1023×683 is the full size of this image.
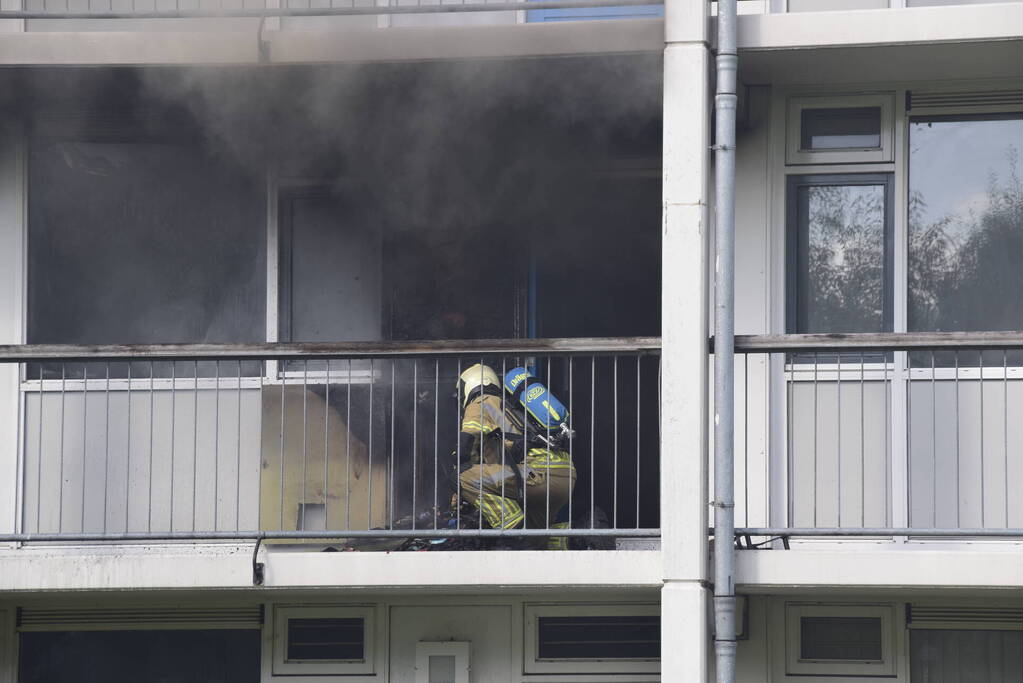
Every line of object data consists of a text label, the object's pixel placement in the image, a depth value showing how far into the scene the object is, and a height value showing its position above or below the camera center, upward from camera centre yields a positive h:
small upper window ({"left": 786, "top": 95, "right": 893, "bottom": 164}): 19.05 +1.86
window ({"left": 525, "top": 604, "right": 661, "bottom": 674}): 18.78 -1.18
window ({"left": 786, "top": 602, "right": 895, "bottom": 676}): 18.45 -1.16
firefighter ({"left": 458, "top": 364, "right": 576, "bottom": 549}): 17.59 -0.14
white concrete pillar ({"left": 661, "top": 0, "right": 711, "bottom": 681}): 16.55 +0.52
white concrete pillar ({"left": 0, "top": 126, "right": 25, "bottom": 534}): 19.25 +0.96
